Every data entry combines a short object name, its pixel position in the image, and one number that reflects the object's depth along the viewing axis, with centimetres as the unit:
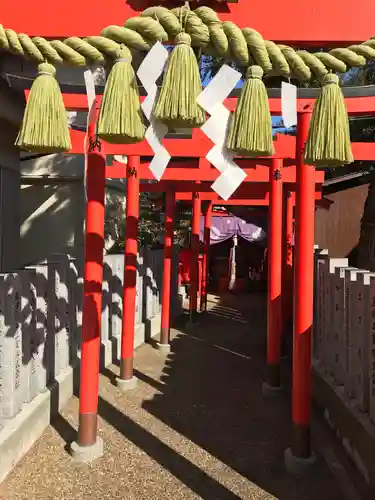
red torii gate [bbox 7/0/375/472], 250
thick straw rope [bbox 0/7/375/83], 215
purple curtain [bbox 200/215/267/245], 1727
